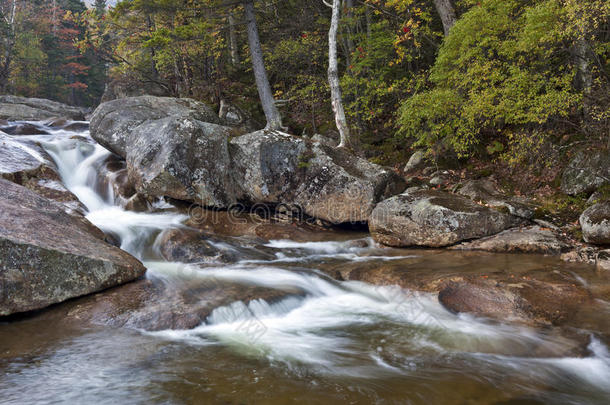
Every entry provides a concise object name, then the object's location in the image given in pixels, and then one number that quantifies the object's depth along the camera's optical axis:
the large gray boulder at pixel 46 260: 4.57
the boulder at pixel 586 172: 7.37
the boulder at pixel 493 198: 7.36
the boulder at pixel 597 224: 6.13
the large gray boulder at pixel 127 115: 11.27
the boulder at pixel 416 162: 11.51
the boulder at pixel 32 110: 19.16
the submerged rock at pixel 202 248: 7.00
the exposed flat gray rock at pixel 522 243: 6.45
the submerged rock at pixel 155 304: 4.54
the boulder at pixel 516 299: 4.48
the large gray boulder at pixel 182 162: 8.82
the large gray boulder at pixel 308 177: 8.66
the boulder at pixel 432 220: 7.06
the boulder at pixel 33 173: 8.55
